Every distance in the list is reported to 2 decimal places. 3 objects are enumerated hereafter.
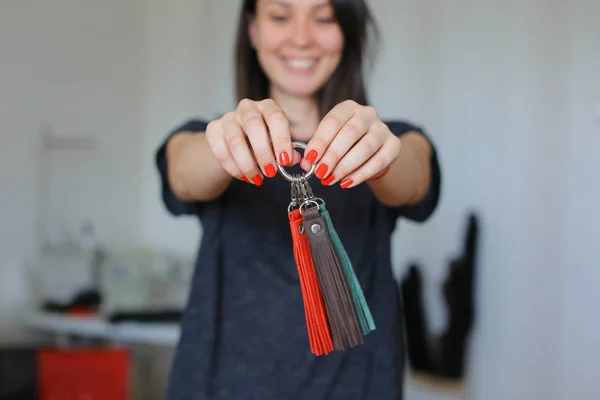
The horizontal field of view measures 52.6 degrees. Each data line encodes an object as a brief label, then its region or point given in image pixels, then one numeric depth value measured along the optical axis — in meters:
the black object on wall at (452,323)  1.84
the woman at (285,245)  0.75
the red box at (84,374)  1.55
